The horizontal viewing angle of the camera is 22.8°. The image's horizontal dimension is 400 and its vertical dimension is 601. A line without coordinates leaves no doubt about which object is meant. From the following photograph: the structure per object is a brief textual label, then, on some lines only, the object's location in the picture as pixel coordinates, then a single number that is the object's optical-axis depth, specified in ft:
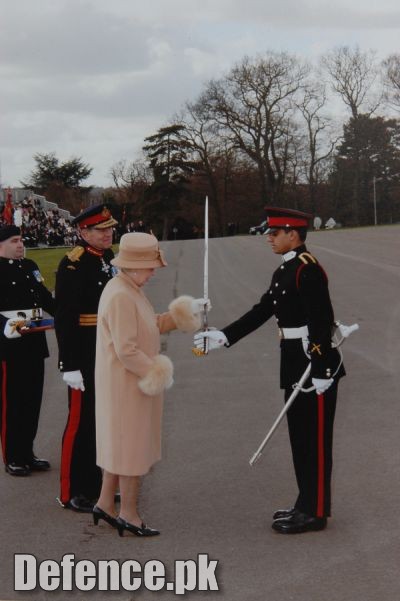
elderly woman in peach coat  17.90
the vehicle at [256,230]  248.32
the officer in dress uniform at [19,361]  23.63
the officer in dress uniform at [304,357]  18.28
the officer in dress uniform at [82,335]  20.71
